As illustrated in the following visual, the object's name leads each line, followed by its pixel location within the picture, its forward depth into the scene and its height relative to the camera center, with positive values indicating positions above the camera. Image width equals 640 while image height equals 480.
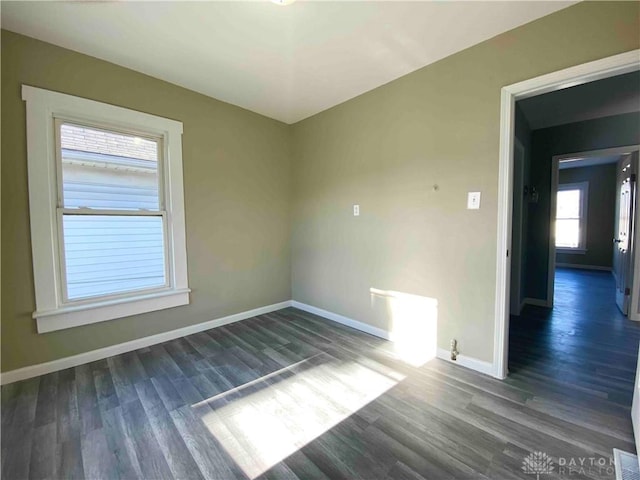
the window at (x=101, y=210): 2.16 +0.16
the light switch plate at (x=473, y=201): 2.19 +0.19
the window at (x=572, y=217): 6.97 +0.17
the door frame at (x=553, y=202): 3.75 +0.31
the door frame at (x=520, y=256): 3.48 -0.43
